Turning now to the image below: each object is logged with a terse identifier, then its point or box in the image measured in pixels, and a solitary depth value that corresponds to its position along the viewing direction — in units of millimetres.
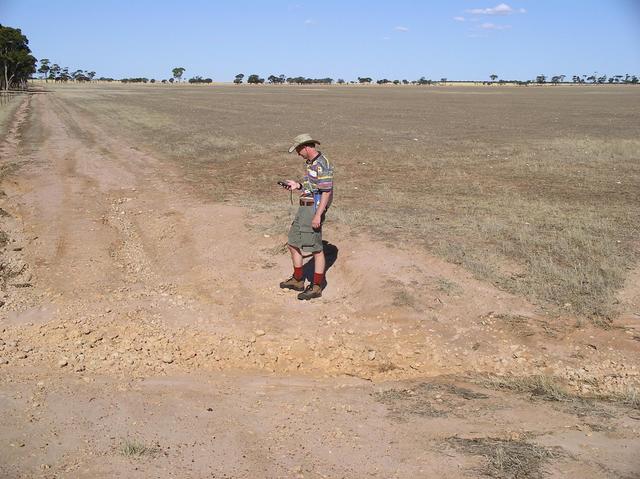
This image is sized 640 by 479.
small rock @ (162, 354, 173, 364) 5102
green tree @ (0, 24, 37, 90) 69750
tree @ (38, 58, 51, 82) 145750
